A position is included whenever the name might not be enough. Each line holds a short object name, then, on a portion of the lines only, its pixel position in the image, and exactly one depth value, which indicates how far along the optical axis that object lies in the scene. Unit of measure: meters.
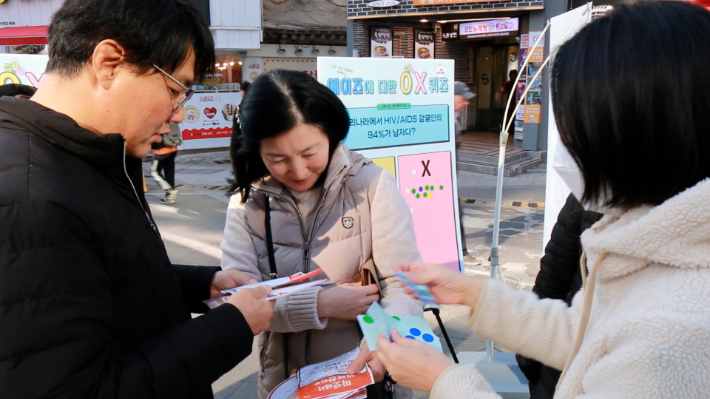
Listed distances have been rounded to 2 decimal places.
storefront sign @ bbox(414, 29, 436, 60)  13.54
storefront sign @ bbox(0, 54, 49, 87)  5.46
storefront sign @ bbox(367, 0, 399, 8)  11.97
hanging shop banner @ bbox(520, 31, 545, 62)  10.35
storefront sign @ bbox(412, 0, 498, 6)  11.39
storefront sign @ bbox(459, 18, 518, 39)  11.53
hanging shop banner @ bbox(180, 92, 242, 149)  13.05
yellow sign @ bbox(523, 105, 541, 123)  11.07
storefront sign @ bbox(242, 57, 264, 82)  13.98
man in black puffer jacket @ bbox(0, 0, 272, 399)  0.93
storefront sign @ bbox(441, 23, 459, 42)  13.15
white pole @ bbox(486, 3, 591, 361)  3.49
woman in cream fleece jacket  0.78
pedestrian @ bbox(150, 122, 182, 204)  7.83
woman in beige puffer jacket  1.77
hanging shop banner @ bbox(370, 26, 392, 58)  12.80
